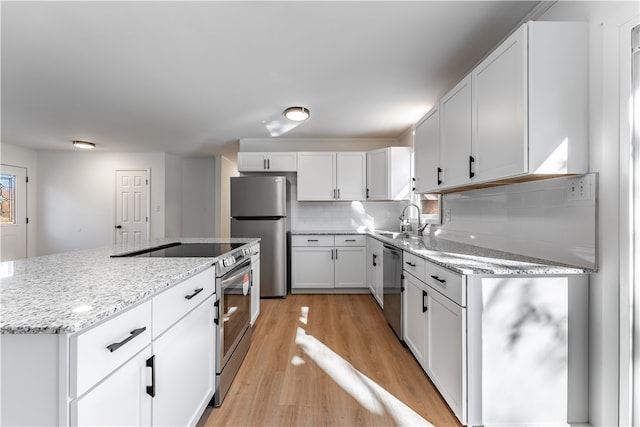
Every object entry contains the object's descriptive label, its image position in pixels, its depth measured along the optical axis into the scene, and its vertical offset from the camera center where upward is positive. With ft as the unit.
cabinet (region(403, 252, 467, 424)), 4.51 -2.22
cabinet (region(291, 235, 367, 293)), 12.92 -2.31
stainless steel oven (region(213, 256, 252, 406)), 5.27 -2.31
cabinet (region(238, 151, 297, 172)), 13.76 +2.58
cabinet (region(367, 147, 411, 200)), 12.55 +1.88
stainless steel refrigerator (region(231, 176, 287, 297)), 12.53 +0.02
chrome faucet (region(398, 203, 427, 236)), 10.64 -0.45
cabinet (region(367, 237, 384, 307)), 10.29 -2.24
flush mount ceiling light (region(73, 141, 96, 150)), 15.51 +3.91
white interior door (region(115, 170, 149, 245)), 18.57 +0.53
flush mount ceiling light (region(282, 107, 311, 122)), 10.51 +3.87
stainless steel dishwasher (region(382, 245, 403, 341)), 7.57 -2.17
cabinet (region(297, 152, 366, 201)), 13.73 +1.94
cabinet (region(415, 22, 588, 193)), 4.42 +1.89
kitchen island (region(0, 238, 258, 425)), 2.19 -1.26
